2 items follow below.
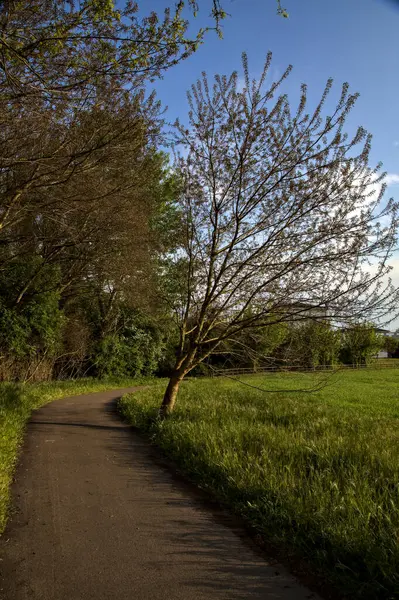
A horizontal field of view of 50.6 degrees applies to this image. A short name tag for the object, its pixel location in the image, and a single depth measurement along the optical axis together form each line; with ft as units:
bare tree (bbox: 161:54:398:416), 25.16
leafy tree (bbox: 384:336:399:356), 208.79
